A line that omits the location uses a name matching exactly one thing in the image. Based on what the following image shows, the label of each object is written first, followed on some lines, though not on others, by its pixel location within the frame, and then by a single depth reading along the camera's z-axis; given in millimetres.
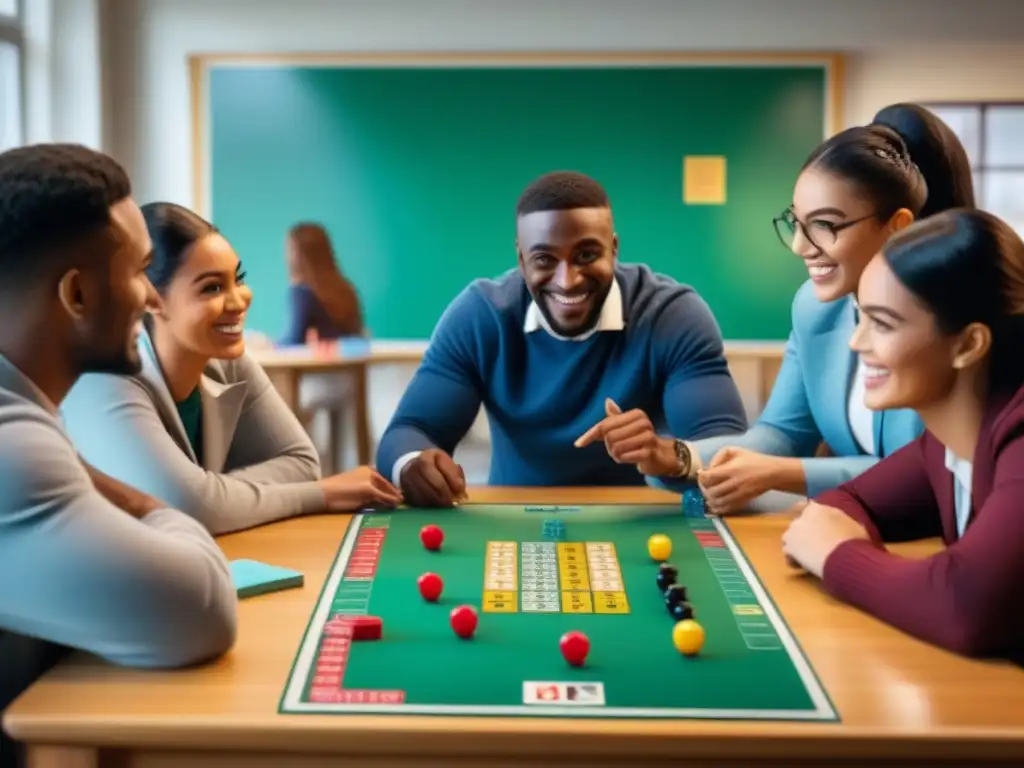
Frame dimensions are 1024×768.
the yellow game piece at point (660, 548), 1666
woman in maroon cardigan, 1281
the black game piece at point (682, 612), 1404
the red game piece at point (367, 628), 1349
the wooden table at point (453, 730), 1112
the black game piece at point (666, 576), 1527
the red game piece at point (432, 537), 1739
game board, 1185
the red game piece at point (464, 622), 1350
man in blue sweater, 2314
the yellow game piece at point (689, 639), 1298
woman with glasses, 1871
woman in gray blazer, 1769
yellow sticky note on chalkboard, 5074
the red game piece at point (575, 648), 1256
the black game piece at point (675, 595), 1452
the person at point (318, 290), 5031
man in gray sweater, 1179
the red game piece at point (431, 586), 1481
